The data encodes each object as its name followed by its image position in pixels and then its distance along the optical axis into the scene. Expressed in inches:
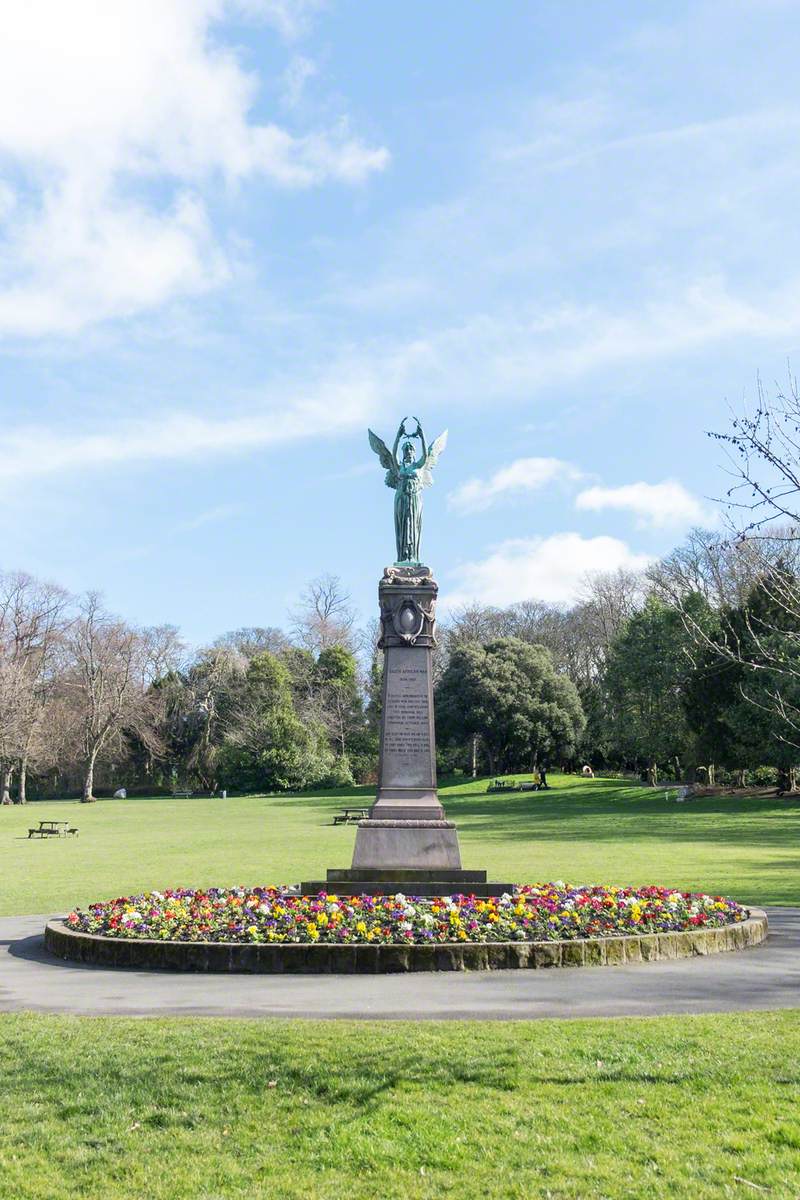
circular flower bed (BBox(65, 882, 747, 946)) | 436.8
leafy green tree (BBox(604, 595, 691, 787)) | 2091.5
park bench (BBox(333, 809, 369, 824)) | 1517.1
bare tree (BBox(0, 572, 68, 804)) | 2321.6
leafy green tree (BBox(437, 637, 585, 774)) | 2426.2
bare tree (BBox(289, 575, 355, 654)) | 3206.2
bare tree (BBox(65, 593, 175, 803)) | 2632.9
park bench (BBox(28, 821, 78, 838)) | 1420.6
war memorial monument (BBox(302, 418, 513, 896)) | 587.2
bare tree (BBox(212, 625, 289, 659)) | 3267.7
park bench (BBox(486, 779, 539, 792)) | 2207.2
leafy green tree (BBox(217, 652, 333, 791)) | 2630.4
